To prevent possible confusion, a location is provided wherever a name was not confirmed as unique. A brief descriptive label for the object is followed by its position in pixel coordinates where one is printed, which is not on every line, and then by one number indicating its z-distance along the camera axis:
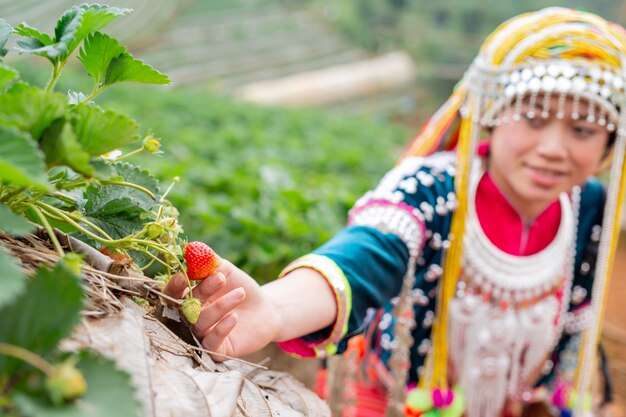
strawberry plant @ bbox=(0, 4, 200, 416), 0.57
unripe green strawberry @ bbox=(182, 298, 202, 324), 0.93
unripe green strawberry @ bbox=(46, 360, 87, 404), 0.54
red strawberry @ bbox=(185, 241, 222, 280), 0.98
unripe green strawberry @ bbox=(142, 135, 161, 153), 0.90
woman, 1.66
